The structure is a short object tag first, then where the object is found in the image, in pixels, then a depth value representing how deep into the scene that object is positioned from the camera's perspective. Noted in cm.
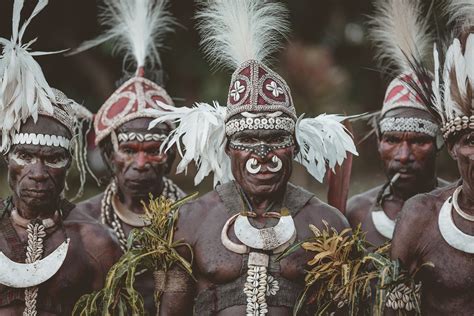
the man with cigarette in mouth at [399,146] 1426
